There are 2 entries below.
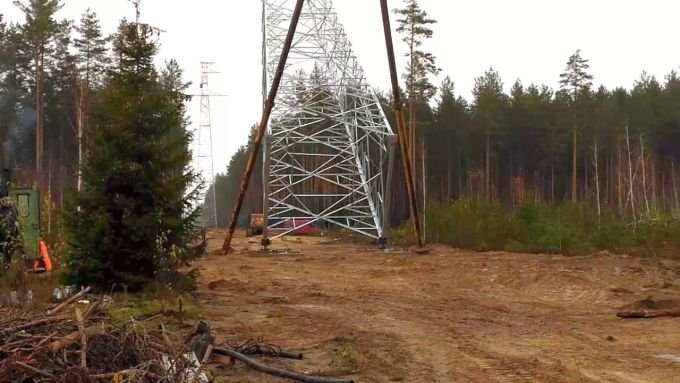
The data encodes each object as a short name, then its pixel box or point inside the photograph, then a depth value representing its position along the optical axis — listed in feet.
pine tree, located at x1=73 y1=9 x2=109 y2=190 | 156.56
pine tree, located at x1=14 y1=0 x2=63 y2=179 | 133.69
